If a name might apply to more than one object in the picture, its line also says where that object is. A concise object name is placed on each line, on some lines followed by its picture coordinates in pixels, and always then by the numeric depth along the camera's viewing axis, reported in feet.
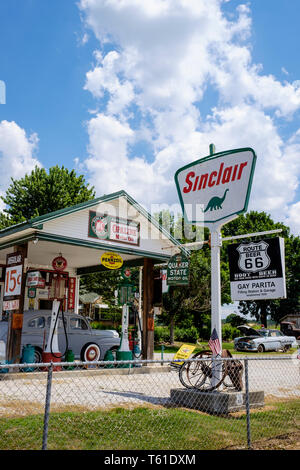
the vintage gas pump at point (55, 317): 41.63
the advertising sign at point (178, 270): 45.62
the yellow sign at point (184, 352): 44.78
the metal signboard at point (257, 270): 26.37
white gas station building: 39.86
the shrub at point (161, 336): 105.70
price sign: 39.78
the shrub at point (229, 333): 126.63
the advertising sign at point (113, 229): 43.78
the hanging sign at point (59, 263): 47.96
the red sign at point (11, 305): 39.65
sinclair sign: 27.56
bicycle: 26.71
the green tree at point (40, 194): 94.12
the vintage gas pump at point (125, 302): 45.19
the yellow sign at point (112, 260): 45.55
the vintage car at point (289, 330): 113.39
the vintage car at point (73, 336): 43.14
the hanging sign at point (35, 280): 44.04
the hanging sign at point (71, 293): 59.98
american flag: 27.14
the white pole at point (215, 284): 27.89
